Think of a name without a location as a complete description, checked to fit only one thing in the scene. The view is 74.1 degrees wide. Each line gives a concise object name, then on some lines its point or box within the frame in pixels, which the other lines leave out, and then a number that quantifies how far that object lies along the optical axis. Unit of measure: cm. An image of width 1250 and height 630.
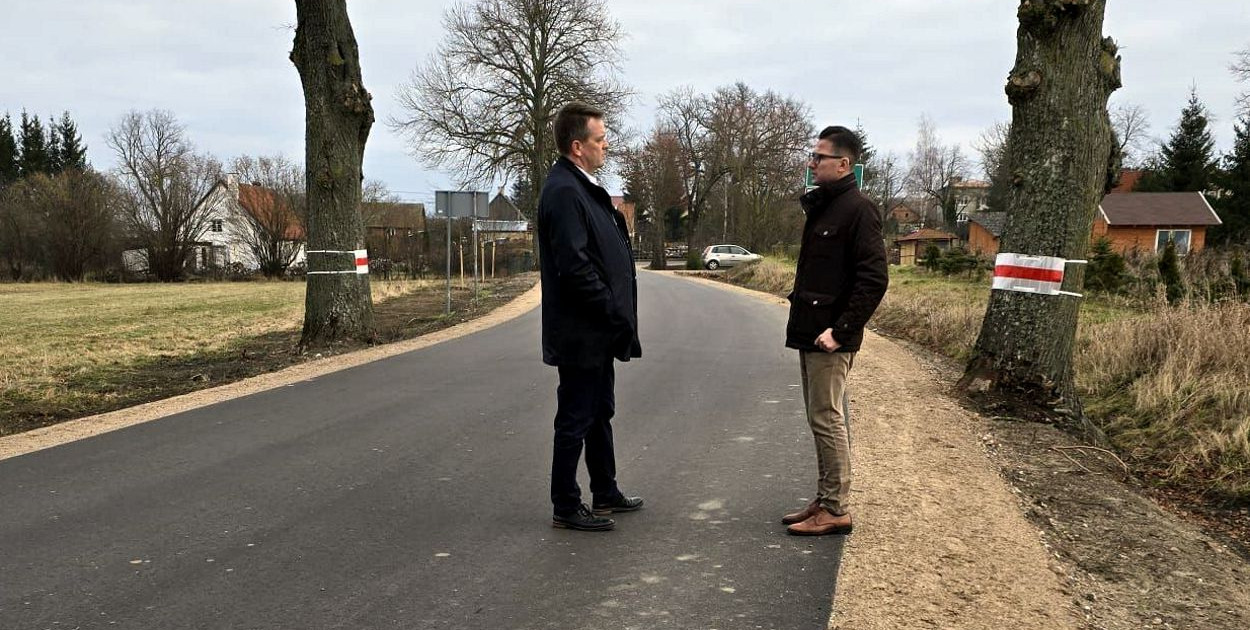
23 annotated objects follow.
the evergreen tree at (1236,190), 4166
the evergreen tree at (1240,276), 1046
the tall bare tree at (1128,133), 6026
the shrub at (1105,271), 1557
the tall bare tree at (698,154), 5362
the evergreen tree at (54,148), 6574
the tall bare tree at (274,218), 4600
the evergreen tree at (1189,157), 4612
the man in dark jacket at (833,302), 373
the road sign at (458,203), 1839
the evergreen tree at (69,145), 6694
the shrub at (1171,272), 1115
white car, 4688
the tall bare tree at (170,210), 4347
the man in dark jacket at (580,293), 370
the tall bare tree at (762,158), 5044
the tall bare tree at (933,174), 8381
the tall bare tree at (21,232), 4212
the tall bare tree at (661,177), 5566
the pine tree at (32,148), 6300
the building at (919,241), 5081
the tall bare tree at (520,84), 3825
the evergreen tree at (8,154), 6169
